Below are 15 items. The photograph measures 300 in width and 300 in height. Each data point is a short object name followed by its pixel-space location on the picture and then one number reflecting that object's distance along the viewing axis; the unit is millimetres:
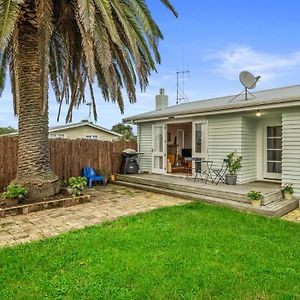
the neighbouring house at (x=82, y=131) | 19969
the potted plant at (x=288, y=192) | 7867
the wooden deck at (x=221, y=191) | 7077
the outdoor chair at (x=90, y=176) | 10969
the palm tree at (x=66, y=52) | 6191
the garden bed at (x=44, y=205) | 6512
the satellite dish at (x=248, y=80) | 10062
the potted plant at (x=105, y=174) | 11781
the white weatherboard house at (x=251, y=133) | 8000
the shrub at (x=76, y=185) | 7883
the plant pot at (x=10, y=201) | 6754
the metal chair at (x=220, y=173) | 9656
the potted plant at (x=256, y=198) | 7039
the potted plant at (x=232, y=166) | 9047
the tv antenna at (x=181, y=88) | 18281
